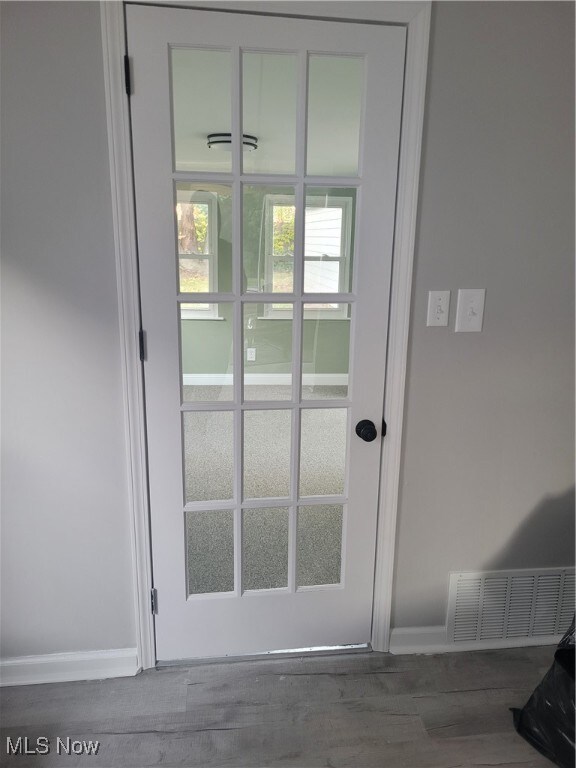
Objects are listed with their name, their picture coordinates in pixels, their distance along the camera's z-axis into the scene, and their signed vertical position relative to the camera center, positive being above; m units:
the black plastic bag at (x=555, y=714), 1.47 -1.21
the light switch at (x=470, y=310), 1.71 -0.06
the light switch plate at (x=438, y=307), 1.69 -0.05
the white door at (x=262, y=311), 1.51 -0.08
